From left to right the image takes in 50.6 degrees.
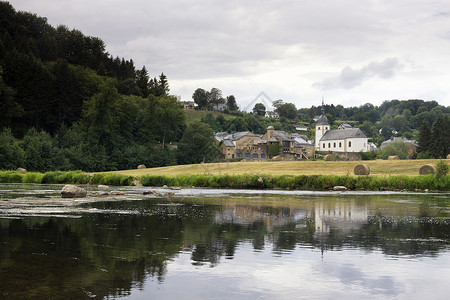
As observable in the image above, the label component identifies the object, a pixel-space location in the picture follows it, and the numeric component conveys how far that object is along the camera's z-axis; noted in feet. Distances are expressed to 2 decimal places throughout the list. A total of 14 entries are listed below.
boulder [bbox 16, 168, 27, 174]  224.66
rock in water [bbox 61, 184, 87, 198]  120.67
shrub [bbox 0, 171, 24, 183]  200.54
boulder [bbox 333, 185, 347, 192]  161.01
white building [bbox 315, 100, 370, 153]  548.72
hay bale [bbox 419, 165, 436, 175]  173.37
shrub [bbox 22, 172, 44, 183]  198.44
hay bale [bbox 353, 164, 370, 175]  187.62
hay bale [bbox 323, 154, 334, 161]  282.85
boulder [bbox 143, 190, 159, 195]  139.64
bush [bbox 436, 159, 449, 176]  159.94
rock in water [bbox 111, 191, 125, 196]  131.89
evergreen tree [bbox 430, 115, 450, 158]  360.28
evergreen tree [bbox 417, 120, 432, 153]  372.58
